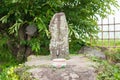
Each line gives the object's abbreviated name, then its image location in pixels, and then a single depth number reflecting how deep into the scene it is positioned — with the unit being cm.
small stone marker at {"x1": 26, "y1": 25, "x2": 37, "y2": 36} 471
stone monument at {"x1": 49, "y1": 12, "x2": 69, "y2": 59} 389
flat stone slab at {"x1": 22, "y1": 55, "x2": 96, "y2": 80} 313
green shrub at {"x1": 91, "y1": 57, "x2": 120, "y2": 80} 326
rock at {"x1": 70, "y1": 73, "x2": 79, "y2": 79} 313
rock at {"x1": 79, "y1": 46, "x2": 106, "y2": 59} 467
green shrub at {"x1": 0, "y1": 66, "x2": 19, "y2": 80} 342
